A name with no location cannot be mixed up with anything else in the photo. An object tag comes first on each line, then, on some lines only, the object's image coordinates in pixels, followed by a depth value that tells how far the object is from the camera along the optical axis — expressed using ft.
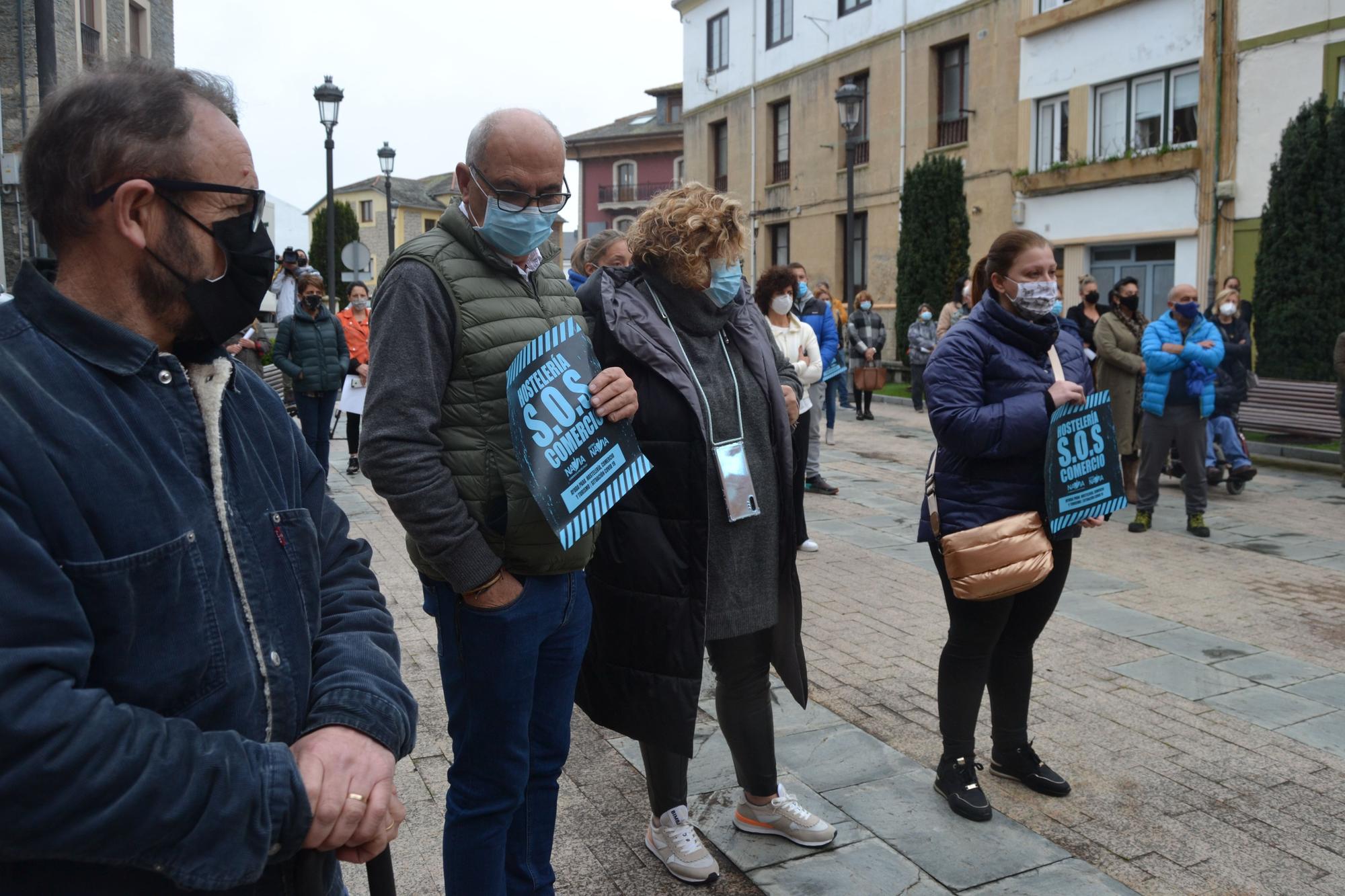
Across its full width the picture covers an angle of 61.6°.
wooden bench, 42.73
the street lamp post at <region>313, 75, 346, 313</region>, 67.21
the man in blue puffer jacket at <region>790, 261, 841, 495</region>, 35.09
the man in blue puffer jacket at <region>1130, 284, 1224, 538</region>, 29.30
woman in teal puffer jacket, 35.09
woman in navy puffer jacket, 12.35
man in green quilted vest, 8.26
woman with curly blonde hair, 10.50
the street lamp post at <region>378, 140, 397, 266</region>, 96.43
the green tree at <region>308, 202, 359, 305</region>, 211.20
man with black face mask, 4.23
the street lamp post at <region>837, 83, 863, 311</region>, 60.59
